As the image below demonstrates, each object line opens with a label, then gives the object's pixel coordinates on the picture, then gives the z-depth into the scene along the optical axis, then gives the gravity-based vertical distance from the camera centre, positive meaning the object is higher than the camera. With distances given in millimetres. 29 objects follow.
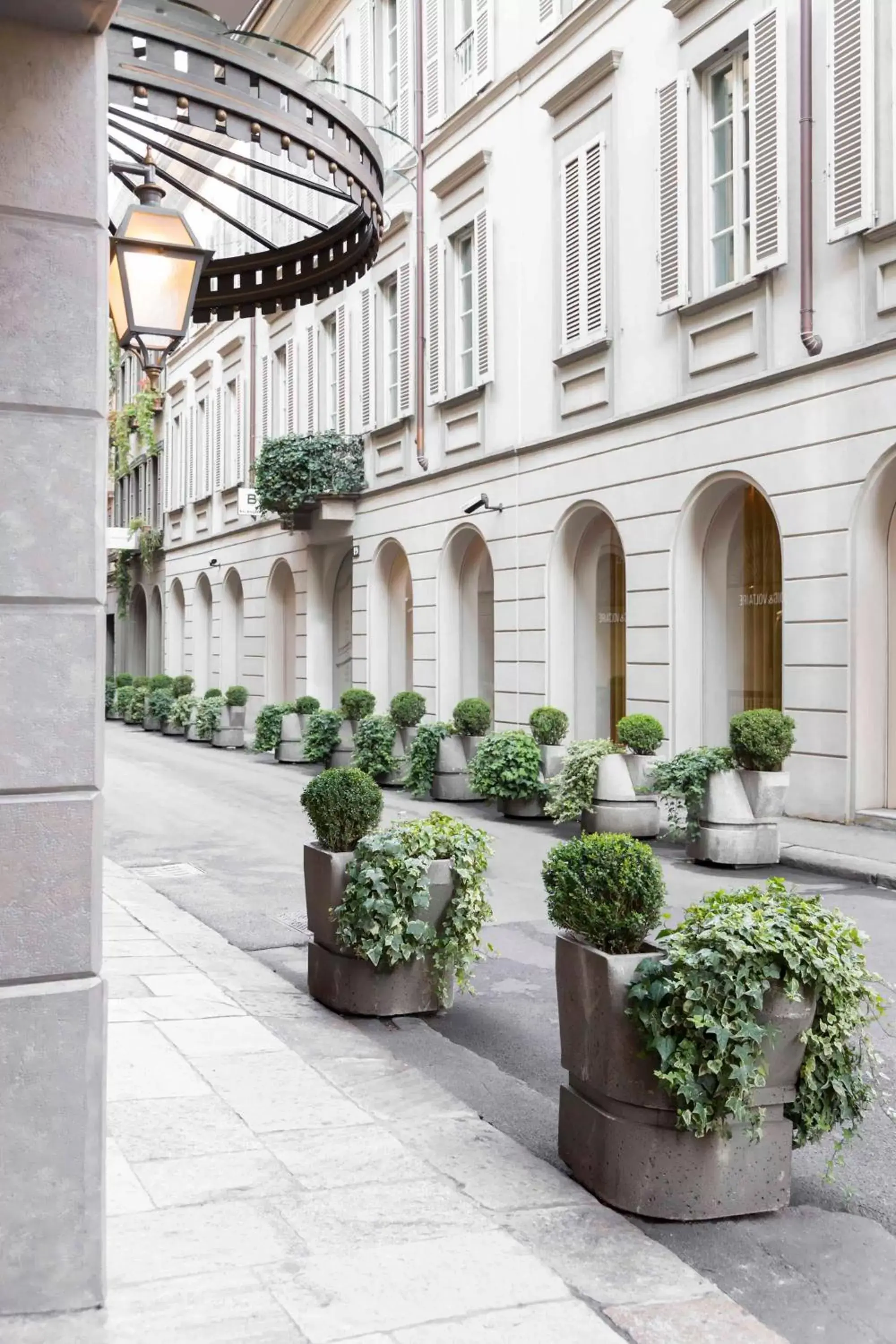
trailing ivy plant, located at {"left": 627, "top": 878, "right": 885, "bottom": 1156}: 4000 -1055
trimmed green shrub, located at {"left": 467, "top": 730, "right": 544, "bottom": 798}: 15000 -1135
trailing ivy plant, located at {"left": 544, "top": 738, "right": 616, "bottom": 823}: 13133 -1115
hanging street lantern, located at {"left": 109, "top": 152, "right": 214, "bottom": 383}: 6766 +2067
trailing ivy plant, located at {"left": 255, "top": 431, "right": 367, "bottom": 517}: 24688 +3808
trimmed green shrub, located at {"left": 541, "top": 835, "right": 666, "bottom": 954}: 4461 -773
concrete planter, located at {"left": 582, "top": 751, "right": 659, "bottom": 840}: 12922 -1362
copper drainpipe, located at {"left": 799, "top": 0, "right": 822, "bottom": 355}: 13211 +4741
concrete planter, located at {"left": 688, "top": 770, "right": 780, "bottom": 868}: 11391 -1407
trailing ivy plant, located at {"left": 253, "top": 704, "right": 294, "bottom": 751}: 23703 -1012
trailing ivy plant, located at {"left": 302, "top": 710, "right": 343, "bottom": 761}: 21188 -1061
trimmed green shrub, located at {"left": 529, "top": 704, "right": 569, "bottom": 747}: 15500 -669
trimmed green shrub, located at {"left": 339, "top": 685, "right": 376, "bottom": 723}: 20641 -527
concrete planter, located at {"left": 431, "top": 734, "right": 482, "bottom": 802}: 16969 -1395
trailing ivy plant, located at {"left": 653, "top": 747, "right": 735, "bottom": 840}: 11586 -954
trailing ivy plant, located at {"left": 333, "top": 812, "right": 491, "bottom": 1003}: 6379 -1132
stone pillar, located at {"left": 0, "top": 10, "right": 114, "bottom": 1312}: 3279 +21
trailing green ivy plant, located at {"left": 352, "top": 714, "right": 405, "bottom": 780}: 19016 -1135
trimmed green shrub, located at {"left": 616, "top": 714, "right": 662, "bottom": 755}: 13539 -672
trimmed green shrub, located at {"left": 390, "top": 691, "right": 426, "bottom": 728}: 19219 -571
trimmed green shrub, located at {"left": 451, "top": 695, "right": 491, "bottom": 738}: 16953 -612
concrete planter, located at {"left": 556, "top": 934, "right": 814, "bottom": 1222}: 4109 -1483
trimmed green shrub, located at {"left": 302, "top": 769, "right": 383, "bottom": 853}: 6828 -725
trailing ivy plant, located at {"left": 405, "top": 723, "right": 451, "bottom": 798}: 17047 -1139
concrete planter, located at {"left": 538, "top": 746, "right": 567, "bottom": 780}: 15289 -1074
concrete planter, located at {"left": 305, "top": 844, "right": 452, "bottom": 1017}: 6504 -1546
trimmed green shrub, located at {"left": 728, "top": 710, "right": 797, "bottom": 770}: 11461 -617
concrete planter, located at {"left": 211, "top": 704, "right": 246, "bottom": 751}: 27875 -1269
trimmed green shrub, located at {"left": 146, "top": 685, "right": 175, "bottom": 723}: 32688 -854
